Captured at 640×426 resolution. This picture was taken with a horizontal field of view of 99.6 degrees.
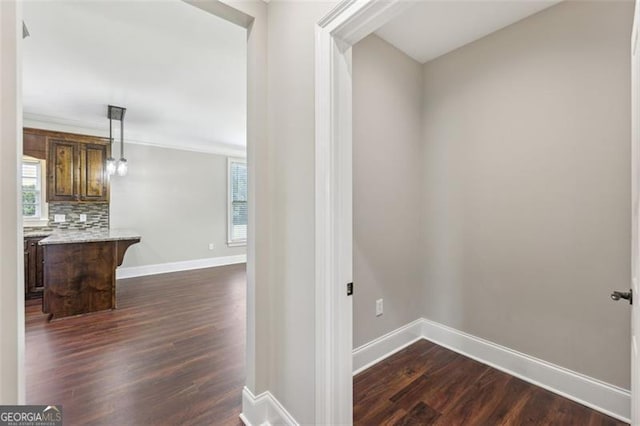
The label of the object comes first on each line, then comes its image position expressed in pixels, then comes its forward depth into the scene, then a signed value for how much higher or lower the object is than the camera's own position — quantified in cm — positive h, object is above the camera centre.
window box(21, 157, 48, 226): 411 +28
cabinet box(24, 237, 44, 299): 377 -80
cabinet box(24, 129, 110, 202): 402 +74
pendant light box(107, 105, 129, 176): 367 +71
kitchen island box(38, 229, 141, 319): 312 -71
